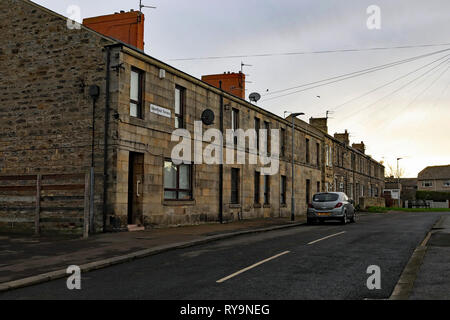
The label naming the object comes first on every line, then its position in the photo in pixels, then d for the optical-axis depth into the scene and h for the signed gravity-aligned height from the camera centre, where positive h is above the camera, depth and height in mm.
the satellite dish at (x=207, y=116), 21095 +3529
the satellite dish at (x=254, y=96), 27583 +5878
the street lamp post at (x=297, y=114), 25859 +4509
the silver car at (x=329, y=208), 21688 -857
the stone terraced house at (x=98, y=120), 15852 +2710
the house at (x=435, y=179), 101588 +2837
